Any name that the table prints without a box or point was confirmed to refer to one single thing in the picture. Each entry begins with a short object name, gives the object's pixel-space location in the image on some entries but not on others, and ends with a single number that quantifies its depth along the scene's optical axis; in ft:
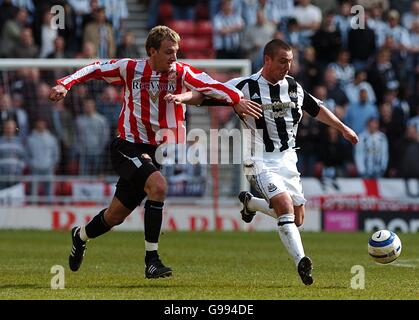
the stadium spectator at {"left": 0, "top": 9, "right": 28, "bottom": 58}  71.10
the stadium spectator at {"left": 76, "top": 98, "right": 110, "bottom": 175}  66.44
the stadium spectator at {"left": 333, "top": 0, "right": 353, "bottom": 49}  74.84
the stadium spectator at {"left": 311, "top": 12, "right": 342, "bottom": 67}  73.51
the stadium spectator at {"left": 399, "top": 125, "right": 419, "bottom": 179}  68.69
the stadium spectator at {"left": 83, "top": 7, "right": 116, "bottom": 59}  70.44
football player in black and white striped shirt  33.55
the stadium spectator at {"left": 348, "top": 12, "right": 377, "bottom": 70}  74.69
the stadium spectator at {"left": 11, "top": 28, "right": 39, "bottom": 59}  70.74
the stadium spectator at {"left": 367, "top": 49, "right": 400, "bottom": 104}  73.15
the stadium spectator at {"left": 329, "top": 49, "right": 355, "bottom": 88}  72.28
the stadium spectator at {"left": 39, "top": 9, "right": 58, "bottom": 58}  71.87
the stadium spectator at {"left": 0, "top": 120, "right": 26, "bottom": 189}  66.03
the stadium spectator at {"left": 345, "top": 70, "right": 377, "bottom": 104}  71.46
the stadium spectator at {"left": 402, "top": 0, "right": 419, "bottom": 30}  78.28
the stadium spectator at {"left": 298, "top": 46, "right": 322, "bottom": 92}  71.00
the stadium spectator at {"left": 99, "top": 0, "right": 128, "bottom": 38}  72.38
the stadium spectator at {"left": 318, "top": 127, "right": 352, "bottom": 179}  67.77
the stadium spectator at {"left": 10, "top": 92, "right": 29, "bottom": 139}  67.05
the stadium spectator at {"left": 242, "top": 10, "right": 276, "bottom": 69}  73.20
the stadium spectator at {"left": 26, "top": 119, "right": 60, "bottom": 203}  65.98
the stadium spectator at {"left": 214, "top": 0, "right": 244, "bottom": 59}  74.28
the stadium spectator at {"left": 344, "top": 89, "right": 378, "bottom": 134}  70.03
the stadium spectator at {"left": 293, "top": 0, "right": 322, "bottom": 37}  75.51
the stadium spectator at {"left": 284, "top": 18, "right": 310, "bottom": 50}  73.51
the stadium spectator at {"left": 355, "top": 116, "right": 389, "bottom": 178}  68.54
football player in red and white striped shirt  33.73
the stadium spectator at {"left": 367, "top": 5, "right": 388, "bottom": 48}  76.02
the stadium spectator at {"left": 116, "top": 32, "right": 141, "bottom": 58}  69.82
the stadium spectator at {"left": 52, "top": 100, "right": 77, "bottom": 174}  66.47
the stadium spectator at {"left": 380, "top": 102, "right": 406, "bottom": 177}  69.46
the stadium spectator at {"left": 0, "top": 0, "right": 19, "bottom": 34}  71.67
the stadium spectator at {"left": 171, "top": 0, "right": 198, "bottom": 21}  75.66
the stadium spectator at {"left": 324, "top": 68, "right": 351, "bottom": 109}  70.79
